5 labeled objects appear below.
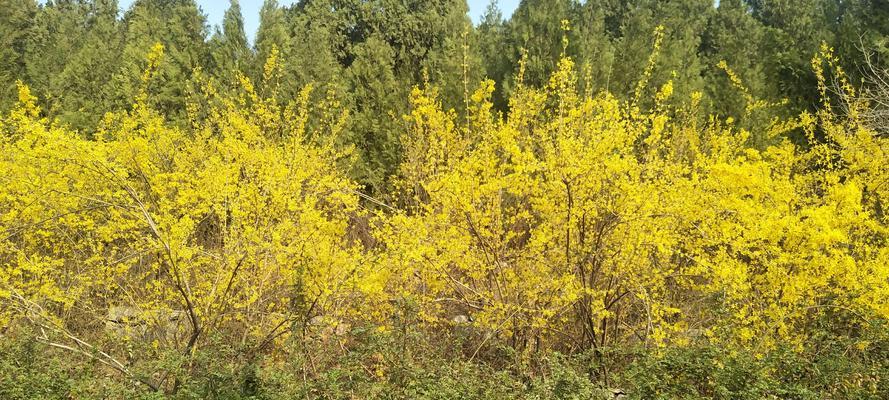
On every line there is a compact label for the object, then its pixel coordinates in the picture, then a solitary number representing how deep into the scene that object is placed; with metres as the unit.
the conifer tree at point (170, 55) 11.17
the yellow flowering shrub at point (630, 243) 4.11
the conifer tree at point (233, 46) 10.75
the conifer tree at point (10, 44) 14.07
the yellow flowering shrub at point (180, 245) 4.22
